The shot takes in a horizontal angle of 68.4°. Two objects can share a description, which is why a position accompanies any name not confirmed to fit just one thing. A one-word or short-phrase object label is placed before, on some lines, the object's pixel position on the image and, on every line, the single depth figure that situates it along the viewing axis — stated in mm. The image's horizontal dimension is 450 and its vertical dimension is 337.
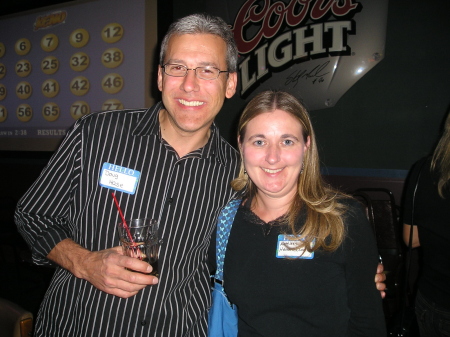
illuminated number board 4090
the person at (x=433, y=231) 1640
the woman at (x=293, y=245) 1324
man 1381
